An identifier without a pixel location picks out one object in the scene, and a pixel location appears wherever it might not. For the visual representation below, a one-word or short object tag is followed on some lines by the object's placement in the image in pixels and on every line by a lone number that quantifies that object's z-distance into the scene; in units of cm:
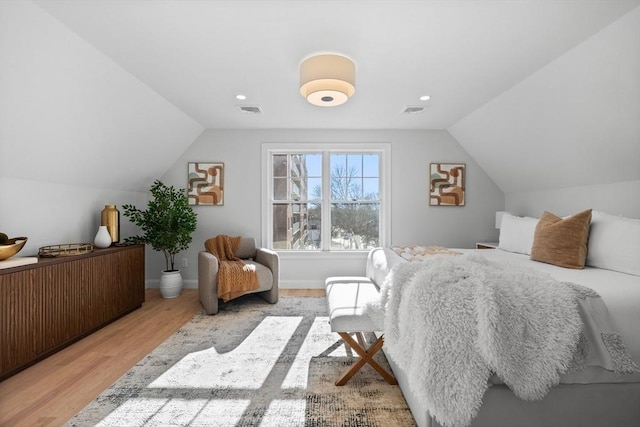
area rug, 169
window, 462
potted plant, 377
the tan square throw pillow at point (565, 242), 233
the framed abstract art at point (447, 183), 448
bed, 137
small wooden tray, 257
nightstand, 391
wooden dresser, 209
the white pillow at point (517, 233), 312
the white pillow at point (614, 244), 208
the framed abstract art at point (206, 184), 446
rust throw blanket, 335
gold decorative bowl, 218
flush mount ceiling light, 222
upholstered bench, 193
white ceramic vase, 320
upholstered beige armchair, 335
